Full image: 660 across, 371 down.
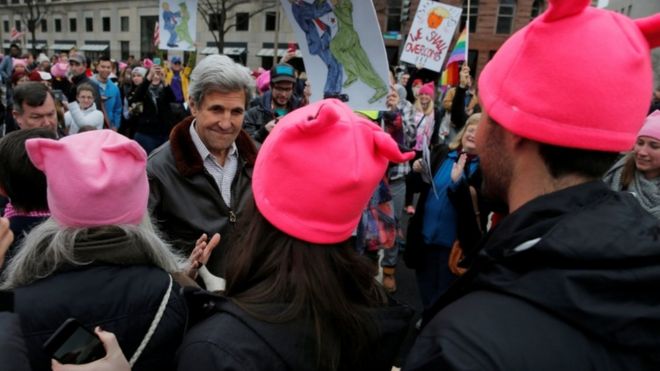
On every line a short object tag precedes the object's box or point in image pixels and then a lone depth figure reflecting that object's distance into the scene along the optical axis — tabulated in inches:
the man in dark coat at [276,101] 191.6
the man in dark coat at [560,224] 35.5
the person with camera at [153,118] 294.7
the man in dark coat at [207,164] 100.1
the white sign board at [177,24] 277.4
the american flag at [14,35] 790.5
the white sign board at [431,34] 249.0
